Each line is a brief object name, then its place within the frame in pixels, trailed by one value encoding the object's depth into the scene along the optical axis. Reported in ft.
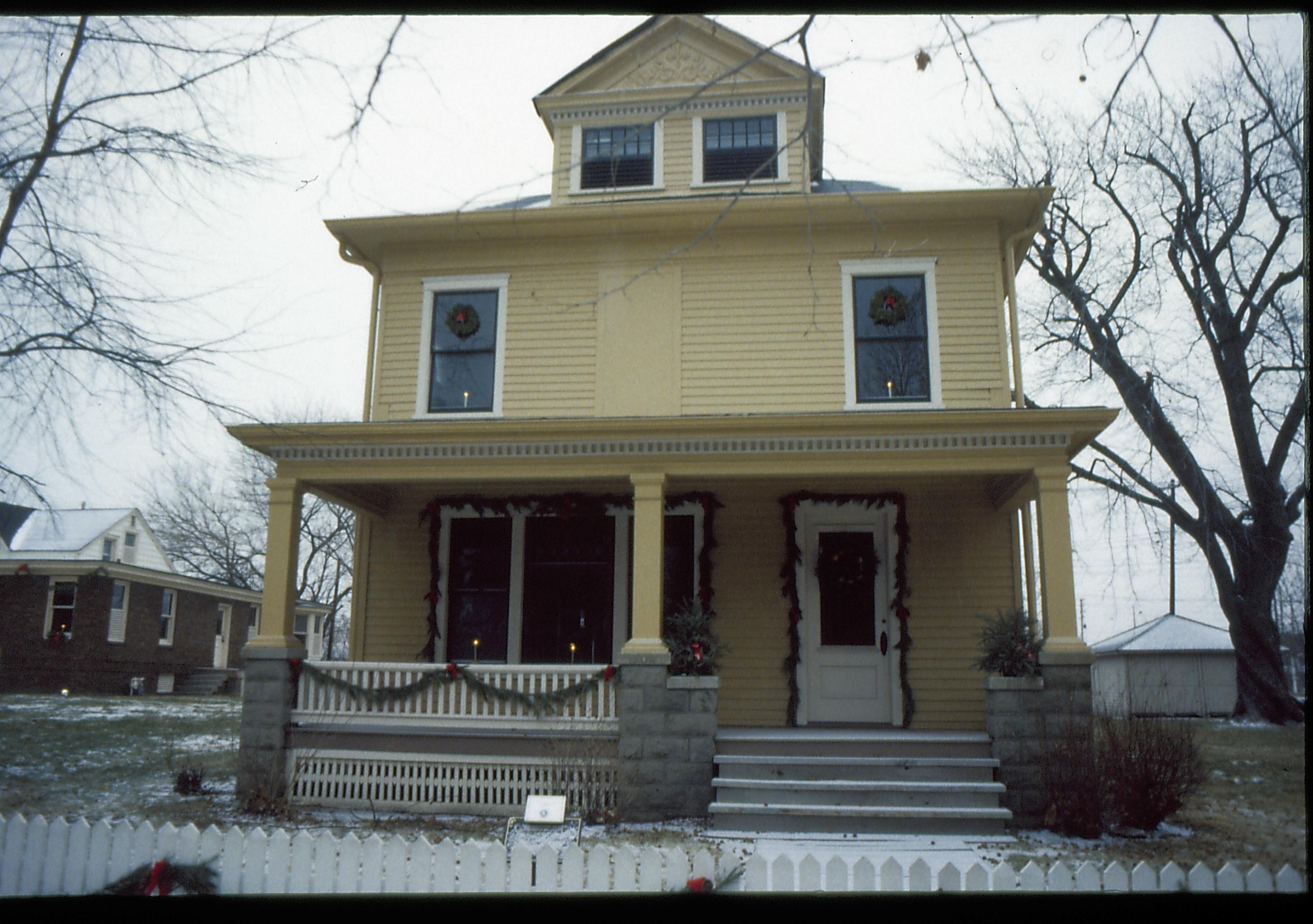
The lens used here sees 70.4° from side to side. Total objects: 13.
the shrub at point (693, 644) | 27.63
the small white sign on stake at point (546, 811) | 15.96
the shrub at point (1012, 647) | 26.40
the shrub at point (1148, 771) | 23.20
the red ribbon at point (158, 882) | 13.99
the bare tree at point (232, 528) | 107.76
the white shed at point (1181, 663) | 65.16
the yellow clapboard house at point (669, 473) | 28.27
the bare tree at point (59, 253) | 17.48
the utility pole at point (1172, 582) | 80.28
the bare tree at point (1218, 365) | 47.62
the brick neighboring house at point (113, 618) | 59.98
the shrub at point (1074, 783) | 23.44
